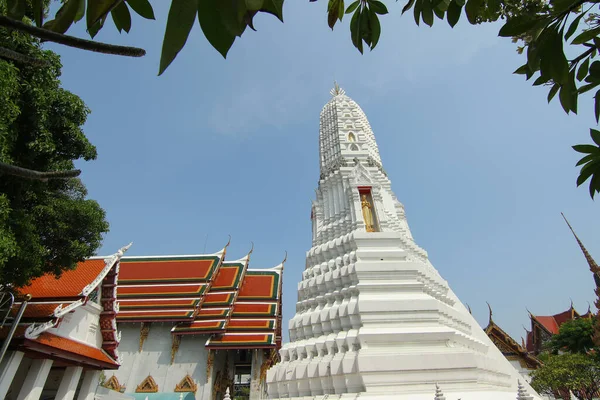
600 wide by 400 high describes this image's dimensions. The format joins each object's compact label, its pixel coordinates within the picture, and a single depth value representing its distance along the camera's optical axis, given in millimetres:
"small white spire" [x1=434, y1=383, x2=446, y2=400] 6005
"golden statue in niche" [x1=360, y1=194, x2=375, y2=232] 13367
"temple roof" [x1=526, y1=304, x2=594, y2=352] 28250
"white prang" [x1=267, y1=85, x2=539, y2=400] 8602
